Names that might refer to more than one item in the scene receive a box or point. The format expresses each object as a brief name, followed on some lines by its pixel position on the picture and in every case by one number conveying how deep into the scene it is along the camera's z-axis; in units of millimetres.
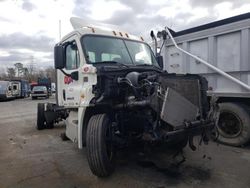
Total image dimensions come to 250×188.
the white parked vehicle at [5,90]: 19762
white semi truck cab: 2788
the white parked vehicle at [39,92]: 22068
